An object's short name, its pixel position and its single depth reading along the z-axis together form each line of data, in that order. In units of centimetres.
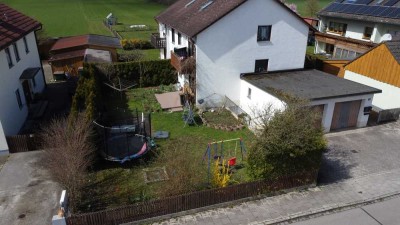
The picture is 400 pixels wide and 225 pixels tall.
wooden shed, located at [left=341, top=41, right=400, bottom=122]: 2070
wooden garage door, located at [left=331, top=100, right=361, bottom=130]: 1878
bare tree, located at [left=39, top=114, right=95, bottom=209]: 1198
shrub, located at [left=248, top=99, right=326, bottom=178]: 1230
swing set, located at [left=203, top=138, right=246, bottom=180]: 1475
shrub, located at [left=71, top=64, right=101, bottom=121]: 1598
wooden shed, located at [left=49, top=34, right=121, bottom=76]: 2796
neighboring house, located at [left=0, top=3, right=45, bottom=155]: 1714
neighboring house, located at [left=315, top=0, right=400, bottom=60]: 3034
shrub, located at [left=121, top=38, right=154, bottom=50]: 4100
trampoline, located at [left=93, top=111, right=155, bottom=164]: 1502
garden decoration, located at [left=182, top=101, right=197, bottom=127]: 1965
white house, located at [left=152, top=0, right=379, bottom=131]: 1998
